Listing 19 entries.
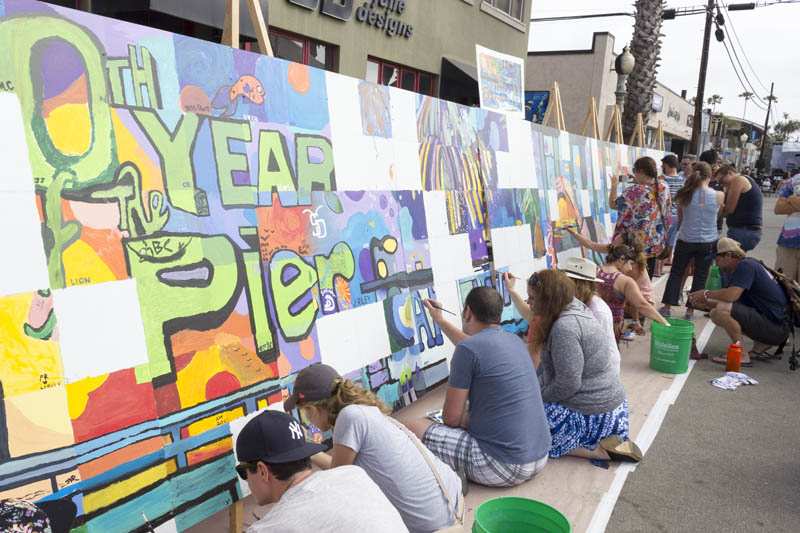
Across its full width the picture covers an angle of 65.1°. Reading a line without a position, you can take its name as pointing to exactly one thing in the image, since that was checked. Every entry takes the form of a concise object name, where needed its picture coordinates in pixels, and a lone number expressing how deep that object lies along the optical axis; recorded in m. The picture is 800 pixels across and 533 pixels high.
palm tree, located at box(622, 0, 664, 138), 17.31
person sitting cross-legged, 3.34
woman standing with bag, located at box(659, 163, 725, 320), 7.42
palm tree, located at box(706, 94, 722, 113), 98.29
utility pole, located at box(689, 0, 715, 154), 22.25
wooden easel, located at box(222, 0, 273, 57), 3.17
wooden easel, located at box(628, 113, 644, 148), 12.57
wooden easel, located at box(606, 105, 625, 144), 10.92
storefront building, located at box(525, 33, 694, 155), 22.17
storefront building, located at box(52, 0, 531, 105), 8.29
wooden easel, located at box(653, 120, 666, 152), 14.37
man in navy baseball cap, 1.79
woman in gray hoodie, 3.87
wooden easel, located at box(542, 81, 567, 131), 7.75
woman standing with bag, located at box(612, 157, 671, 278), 7.49
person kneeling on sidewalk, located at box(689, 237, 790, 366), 6.04
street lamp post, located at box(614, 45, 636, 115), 12.82
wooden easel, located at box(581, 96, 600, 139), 8.80
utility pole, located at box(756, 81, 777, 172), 61.81
